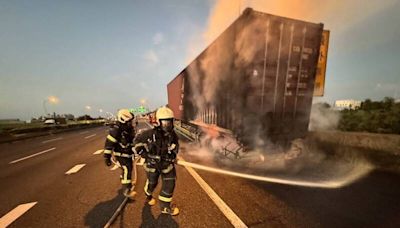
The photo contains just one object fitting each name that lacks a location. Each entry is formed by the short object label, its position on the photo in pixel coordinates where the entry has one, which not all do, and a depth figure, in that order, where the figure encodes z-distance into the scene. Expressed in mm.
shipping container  6242
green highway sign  75725
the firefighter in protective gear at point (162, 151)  3756
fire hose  3435
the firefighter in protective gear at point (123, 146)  4453
